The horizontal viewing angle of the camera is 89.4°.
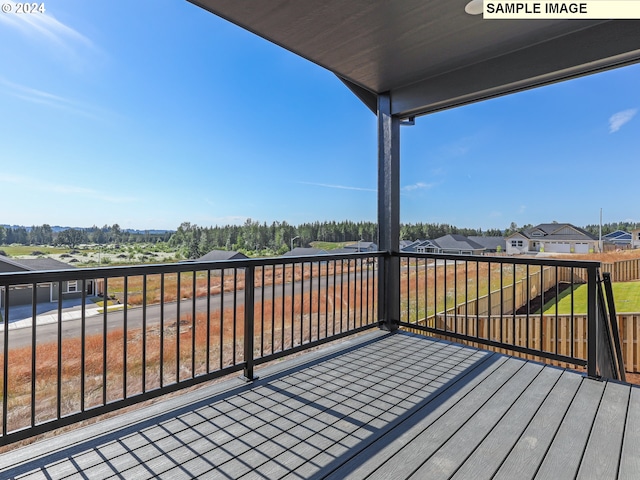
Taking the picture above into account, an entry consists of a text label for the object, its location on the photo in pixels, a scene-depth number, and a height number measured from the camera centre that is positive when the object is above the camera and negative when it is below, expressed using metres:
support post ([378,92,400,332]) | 3.84 +0.32
